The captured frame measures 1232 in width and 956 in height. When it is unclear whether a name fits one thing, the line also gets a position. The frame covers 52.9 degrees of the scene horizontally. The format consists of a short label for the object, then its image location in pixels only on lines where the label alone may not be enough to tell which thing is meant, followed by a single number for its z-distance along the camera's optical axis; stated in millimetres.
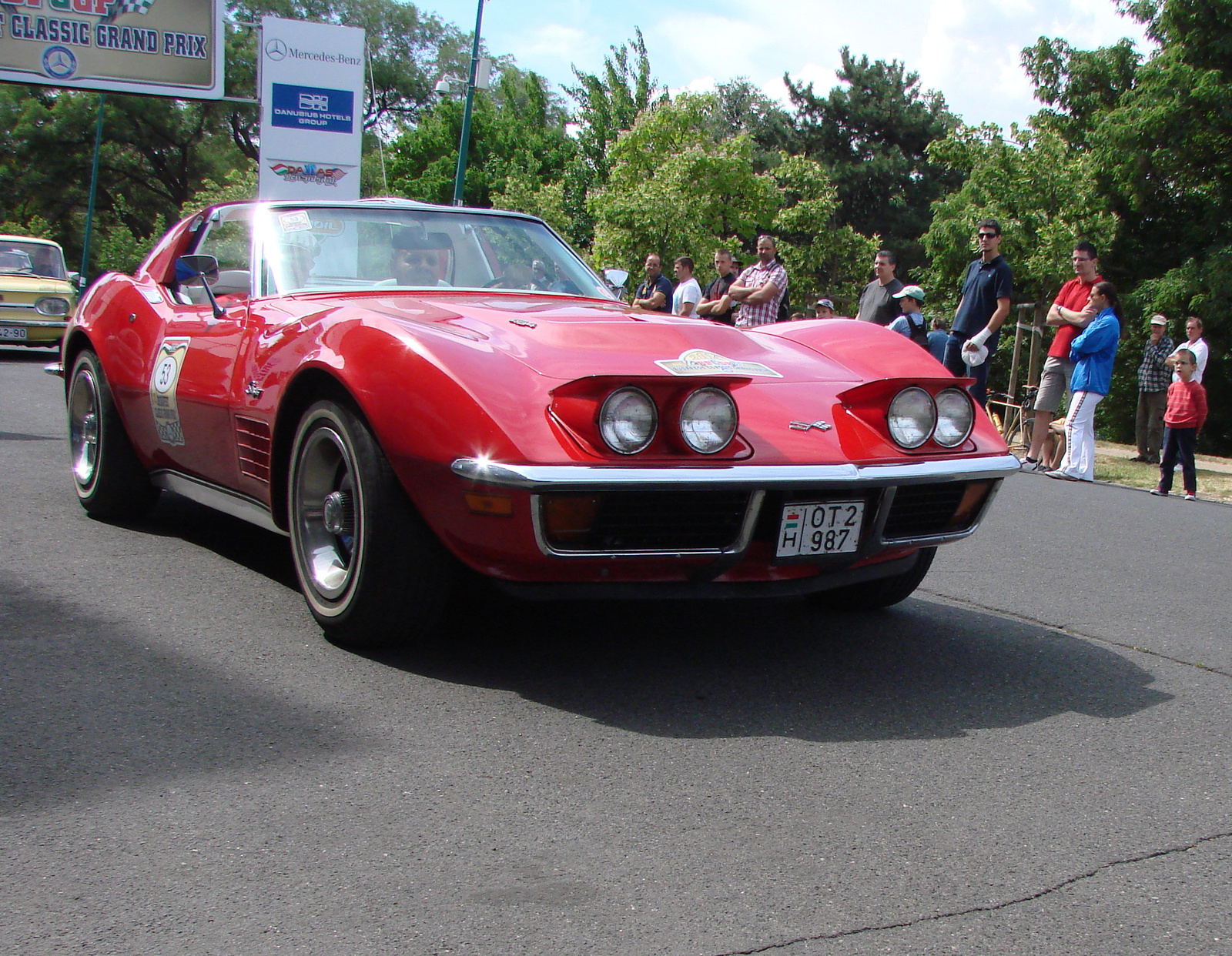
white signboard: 21312
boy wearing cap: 9398
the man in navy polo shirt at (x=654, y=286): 11297
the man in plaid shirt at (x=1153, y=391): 12562
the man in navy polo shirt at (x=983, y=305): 9070
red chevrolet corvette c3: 3043
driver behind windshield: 4387
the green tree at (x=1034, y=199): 20641
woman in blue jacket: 9578
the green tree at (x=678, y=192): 27969
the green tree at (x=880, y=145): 48469
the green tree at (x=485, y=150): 45906
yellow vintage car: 16953
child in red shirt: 9125
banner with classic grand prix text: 24031
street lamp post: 22203
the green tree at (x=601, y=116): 38438
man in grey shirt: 9742
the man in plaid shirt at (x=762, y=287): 9867
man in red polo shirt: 9766
